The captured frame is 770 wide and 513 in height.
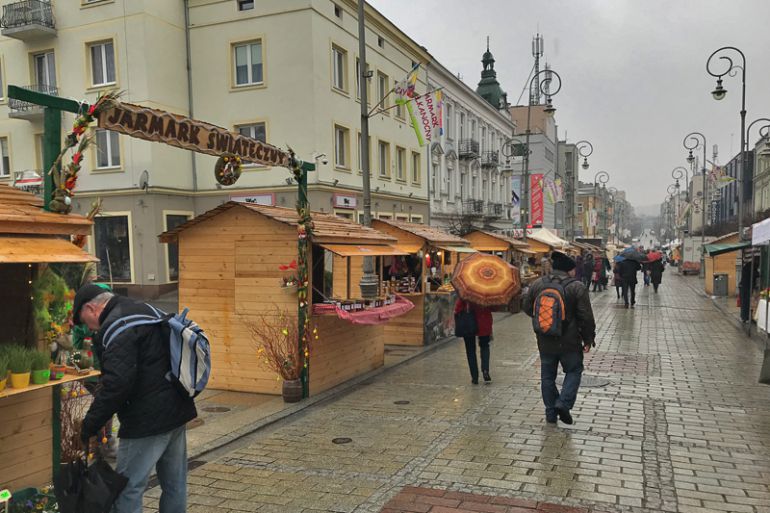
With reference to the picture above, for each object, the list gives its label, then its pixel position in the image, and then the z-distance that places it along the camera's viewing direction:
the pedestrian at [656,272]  26.66
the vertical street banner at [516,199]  41.18
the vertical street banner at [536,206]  44.53
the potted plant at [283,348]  8.02
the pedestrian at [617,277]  22.12
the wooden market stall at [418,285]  12.80
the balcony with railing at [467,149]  36.97
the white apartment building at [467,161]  34.22
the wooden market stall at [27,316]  4.29
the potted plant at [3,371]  4.17
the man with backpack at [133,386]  3.51
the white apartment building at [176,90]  21.89
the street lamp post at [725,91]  18.48
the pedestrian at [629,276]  20.50
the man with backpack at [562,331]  6.64
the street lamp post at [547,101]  21.74
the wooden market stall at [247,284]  8.43
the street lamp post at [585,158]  30.78
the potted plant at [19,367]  4.28
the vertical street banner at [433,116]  16.43
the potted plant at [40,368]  4.41
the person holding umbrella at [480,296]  8.60
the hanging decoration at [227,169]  7.37
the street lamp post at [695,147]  28.61
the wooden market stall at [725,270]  23.12
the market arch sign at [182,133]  5.32
